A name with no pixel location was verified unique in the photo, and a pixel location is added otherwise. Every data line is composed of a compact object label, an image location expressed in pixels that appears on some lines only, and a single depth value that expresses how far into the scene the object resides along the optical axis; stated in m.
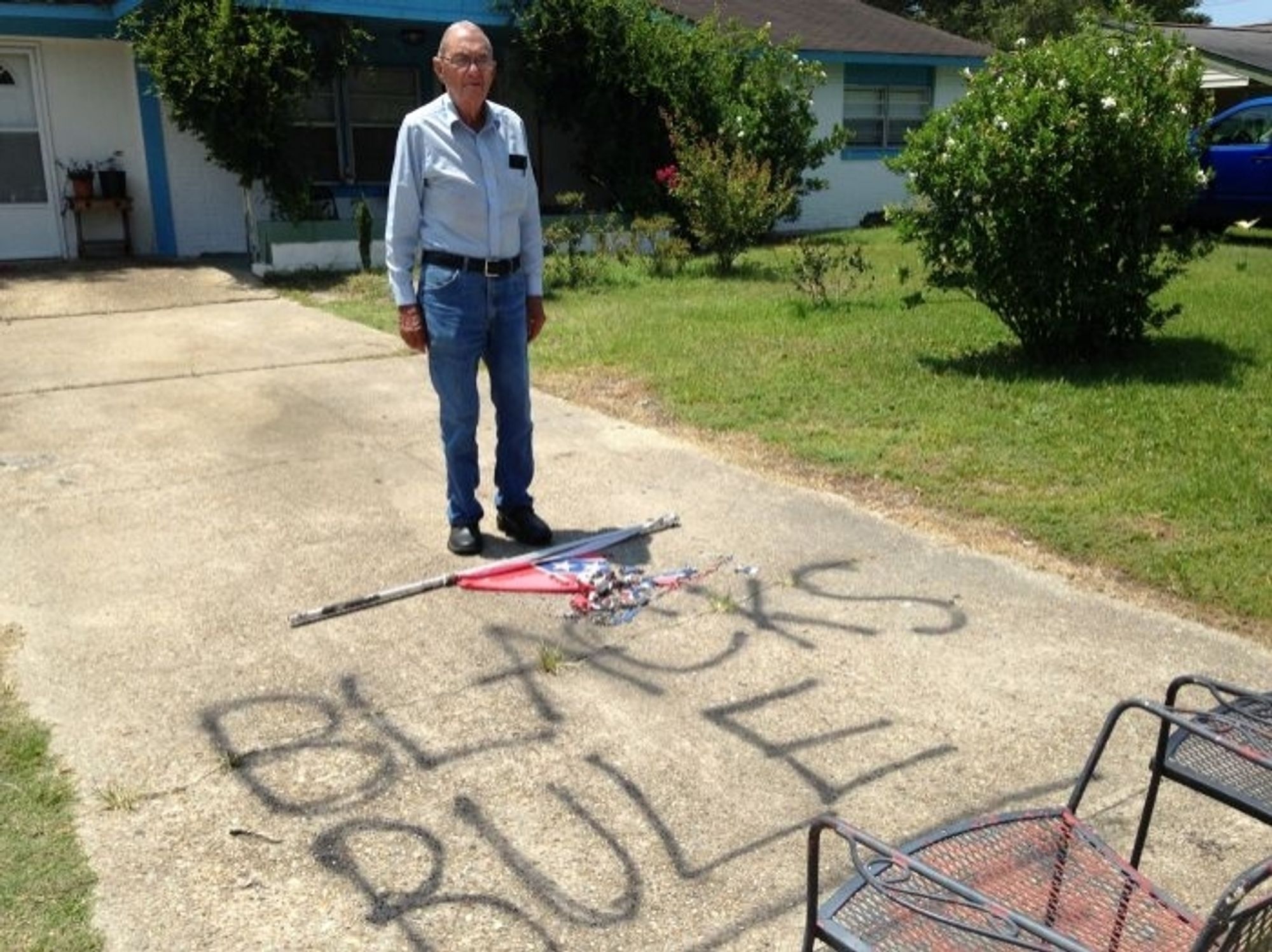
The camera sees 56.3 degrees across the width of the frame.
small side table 13.55
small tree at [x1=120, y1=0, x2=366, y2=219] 11.53
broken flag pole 4.16
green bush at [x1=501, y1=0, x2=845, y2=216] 14.66
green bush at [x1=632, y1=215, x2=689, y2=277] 12.56
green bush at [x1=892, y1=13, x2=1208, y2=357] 6.92
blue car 15.14
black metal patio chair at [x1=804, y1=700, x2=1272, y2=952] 1.80
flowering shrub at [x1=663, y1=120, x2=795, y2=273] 12.35
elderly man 4.30
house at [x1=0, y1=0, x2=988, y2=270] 13.05
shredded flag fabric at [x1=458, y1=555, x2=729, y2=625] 4.23
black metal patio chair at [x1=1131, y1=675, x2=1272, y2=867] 2.25
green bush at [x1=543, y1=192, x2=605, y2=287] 11.89
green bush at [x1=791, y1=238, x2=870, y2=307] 10.45
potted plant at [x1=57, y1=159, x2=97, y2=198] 13.55
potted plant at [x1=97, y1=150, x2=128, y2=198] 13.80
